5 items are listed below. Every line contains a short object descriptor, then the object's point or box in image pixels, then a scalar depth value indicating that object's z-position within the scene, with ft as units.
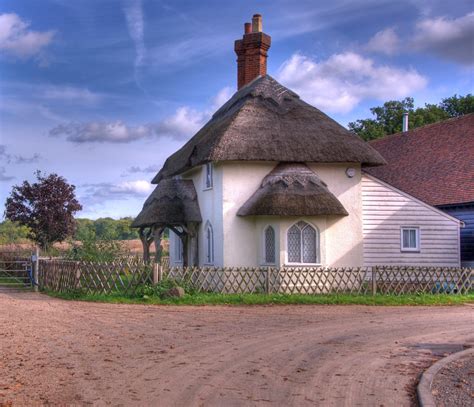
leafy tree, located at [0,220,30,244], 231.46
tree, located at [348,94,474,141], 172.04
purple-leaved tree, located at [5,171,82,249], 143.84
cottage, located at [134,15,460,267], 80.69
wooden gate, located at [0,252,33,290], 99.04
